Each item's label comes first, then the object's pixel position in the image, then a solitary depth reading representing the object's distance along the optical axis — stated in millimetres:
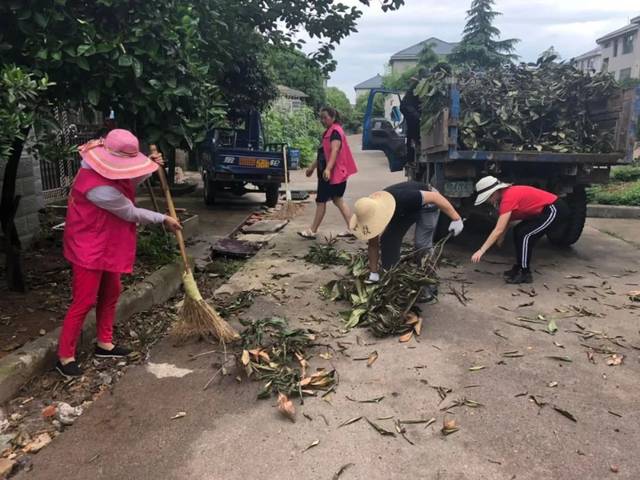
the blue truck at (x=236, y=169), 10781
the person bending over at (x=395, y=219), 4555
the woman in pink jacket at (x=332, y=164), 7262
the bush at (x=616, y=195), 10445
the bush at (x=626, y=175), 12930
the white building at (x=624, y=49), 41275
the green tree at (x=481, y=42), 29281
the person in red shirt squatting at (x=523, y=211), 5363
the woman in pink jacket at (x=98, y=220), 3436
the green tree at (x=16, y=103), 2992
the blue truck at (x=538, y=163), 6000
